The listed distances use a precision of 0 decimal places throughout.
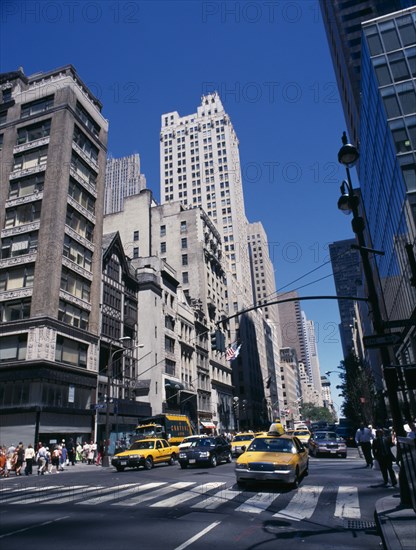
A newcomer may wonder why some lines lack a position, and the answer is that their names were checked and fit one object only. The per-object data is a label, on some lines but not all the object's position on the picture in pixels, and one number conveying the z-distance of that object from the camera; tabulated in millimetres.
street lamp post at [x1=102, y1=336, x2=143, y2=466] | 28525
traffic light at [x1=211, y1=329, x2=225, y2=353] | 16453
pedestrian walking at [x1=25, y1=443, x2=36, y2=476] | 24594
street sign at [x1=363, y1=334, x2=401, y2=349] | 10789
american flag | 56969
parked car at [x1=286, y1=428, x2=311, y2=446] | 33150
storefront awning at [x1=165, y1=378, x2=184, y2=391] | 54812
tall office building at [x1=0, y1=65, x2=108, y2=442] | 34469
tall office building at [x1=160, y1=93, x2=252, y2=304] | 117250
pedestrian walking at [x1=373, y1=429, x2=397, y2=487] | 12925
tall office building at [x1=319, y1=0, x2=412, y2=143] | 75962
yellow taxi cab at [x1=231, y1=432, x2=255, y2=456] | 28219
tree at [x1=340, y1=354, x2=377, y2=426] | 70688
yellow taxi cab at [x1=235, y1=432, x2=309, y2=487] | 12844
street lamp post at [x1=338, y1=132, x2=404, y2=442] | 9852
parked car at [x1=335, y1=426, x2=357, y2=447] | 43375
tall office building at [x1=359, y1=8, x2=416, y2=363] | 32781
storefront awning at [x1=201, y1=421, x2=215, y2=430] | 60531
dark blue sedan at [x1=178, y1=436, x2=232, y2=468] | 21359
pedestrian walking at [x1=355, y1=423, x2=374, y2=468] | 18438
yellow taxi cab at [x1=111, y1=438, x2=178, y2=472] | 22625
